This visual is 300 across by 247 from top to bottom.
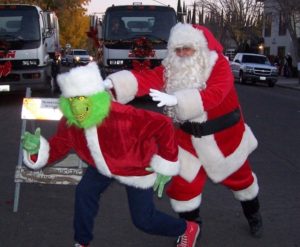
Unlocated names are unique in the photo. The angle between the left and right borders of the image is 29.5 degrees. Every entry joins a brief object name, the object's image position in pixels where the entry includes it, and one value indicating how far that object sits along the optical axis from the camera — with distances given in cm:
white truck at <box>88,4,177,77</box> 1484
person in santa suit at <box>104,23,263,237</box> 415
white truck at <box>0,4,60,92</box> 1437
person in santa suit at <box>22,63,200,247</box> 370
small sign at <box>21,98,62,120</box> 536
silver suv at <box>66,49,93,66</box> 4393
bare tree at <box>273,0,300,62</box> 3049
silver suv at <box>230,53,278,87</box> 2686
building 4506
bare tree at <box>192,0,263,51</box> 5600
